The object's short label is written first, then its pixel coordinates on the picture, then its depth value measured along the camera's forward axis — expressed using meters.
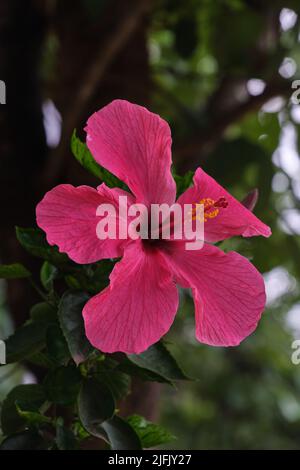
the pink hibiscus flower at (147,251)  0.62
